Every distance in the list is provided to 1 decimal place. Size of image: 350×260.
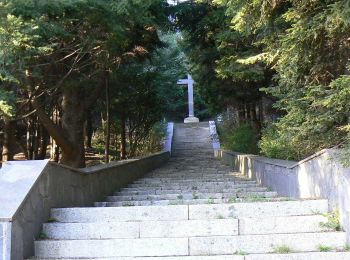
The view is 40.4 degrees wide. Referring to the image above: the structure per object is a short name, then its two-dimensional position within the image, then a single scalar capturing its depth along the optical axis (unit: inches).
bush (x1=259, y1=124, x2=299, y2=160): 299.0
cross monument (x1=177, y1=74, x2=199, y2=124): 1566.2
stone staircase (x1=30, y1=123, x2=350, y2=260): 180.7
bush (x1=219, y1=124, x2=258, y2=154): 618.0
